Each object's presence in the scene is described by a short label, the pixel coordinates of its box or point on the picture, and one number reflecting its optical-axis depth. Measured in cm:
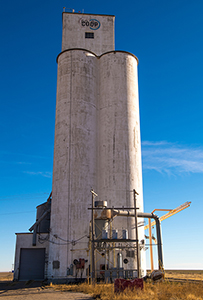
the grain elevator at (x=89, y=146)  3262
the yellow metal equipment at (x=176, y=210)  4991
